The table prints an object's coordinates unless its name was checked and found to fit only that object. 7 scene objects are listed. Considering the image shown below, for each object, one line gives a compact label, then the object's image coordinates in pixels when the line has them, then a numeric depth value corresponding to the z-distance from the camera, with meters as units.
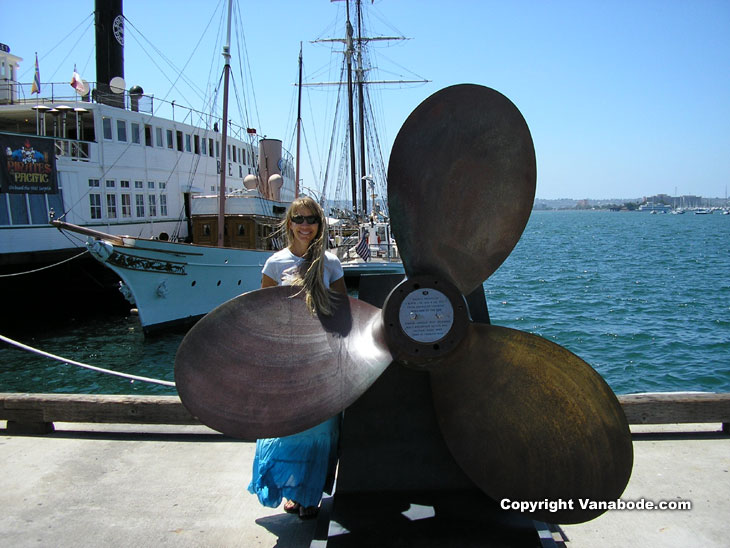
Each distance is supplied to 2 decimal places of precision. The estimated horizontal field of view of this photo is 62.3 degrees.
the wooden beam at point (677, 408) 4.22
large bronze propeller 2.59
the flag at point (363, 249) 24.84
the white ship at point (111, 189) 17.70
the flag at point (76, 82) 21.27
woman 3.13
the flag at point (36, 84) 21.61
